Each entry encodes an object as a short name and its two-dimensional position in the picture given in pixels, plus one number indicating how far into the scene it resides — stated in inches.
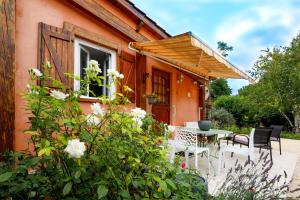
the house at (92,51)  144.2
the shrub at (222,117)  709.3
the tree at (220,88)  1131.3
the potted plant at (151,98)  276.3
